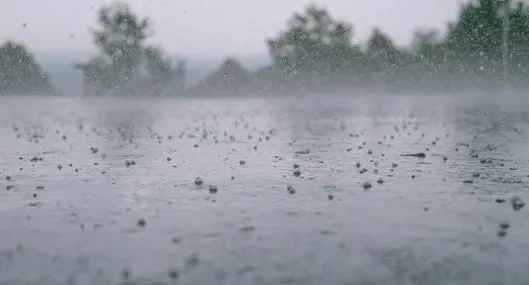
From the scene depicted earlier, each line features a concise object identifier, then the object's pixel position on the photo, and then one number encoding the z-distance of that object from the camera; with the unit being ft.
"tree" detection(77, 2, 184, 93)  223.92
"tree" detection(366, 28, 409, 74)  222.48
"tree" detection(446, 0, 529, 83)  207.21
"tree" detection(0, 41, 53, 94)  227.20
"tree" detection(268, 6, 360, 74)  224.53
